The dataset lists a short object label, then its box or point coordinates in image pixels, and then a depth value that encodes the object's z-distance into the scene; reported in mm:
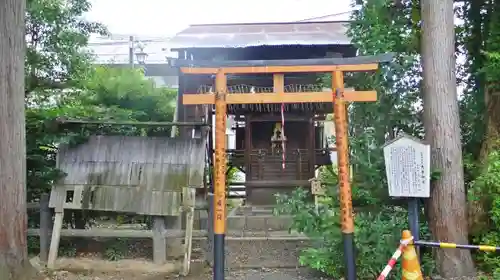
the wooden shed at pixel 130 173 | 7586
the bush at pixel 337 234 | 6566
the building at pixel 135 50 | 19581
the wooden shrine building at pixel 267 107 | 11577
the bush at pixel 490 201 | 6465
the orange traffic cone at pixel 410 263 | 5363
